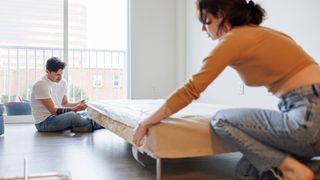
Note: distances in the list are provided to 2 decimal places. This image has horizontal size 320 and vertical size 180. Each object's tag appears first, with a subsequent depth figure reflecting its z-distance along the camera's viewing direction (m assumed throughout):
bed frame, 1.31
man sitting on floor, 2.93
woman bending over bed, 1.05
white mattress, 1.60
